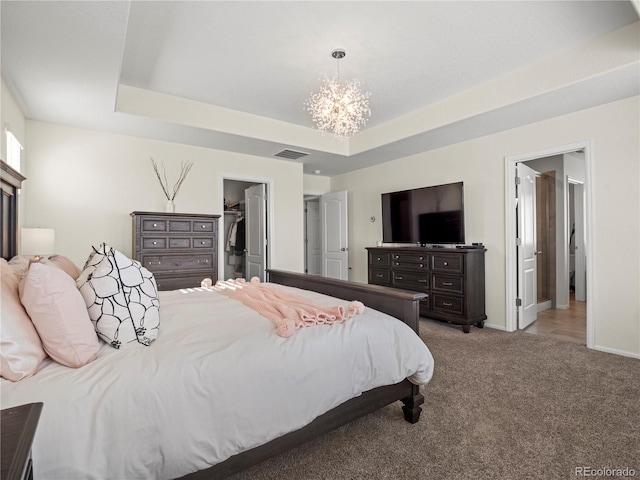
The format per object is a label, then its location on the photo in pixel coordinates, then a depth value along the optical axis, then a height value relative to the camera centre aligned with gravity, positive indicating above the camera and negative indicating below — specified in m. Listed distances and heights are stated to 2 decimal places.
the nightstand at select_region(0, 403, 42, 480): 0.62 -0.41
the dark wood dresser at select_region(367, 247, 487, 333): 3.98 -0.49
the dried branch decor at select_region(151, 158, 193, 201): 4.25 +0.85
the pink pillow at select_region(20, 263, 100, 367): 1.27 -0.28
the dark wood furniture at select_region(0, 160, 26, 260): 2.27 +0.26
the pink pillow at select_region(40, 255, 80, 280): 2.05 -0.13
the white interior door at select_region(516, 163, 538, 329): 4.06 -0.06
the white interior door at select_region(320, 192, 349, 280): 6.02 +0.11
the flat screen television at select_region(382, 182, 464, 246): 4.32 +0.37
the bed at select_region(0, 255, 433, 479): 1.12 -0.61
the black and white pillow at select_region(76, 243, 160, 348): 1.49 -0.26
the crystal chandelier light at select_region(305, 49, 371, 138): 2.95 +1.25
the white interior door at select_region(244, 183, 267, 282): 5.21 +0.19
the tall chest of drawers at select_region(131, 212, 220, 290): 3.69 -0.04
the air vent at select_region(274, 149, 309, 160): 4.78 +1.30
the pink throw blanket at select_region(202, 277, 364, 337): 1.74 -0.39
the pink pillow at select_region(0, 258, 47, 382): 1.15 -0.35
